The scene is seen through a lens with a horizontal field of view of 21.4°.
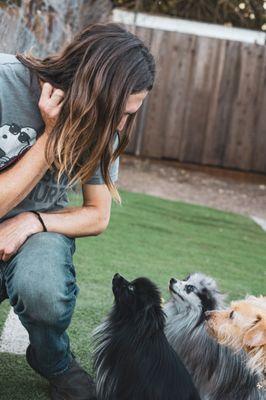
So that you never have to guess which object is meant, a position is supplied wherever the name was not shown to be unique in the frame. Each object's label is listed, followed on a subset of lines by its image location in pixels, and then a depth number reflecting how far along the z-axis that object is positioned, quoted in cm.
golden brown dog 260
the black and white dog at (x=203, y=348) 283
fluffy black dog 243
